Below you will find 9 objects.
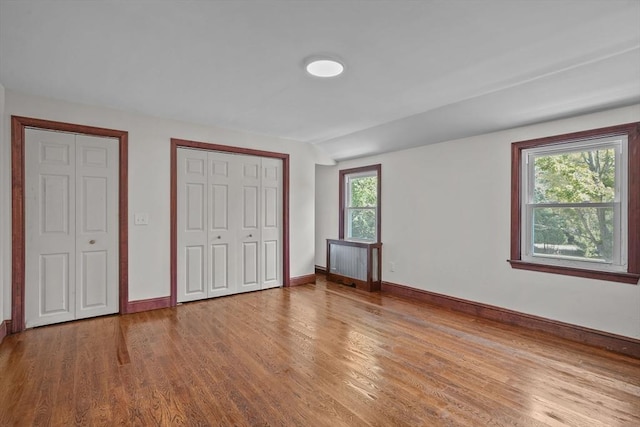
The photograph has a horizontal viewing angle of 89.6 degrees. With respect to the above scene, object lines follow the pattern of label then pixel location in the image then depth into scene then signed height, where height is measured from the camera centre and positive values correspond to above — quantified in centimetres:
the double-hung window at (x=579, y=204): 283 +8
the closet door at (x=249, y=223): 467 -17
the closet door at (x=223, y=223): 440 -16
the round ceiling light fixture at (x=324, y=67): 246 +115
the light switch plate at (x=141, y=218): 379 -8
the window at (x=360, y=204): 526 +14
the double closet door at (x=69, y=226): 326 -17
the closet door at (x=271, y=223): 491 -18
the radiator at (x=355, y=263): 497 -84
